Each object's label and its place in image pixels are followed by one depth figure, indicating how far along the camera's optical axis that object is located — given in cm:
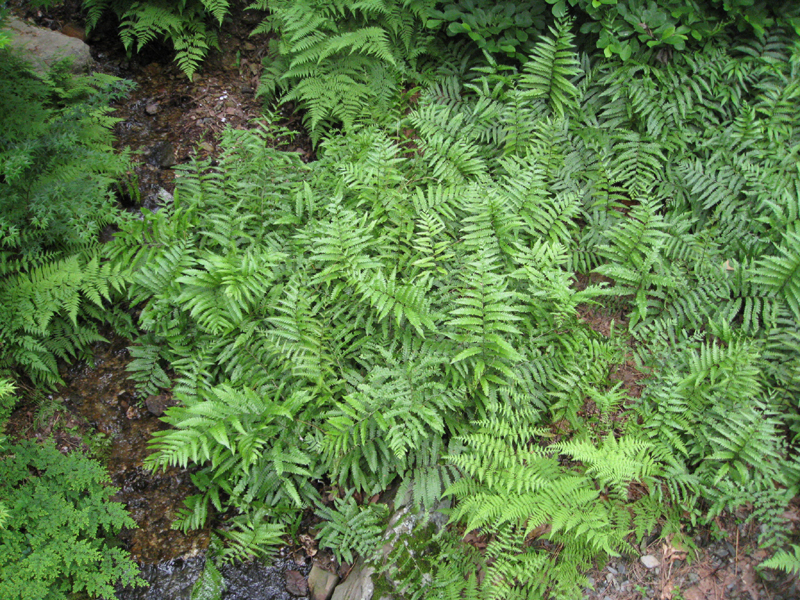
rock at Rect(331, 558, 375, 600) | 362
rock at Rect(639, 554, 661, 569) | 372
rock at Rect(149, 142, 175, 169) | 559
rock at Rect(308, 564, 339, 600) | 389
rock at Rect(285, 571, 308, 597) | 389
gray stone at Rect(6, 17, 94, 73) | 518
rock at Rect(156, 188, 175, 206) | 526
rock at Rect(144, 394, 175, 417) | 453
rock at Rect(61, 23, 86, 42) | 612
